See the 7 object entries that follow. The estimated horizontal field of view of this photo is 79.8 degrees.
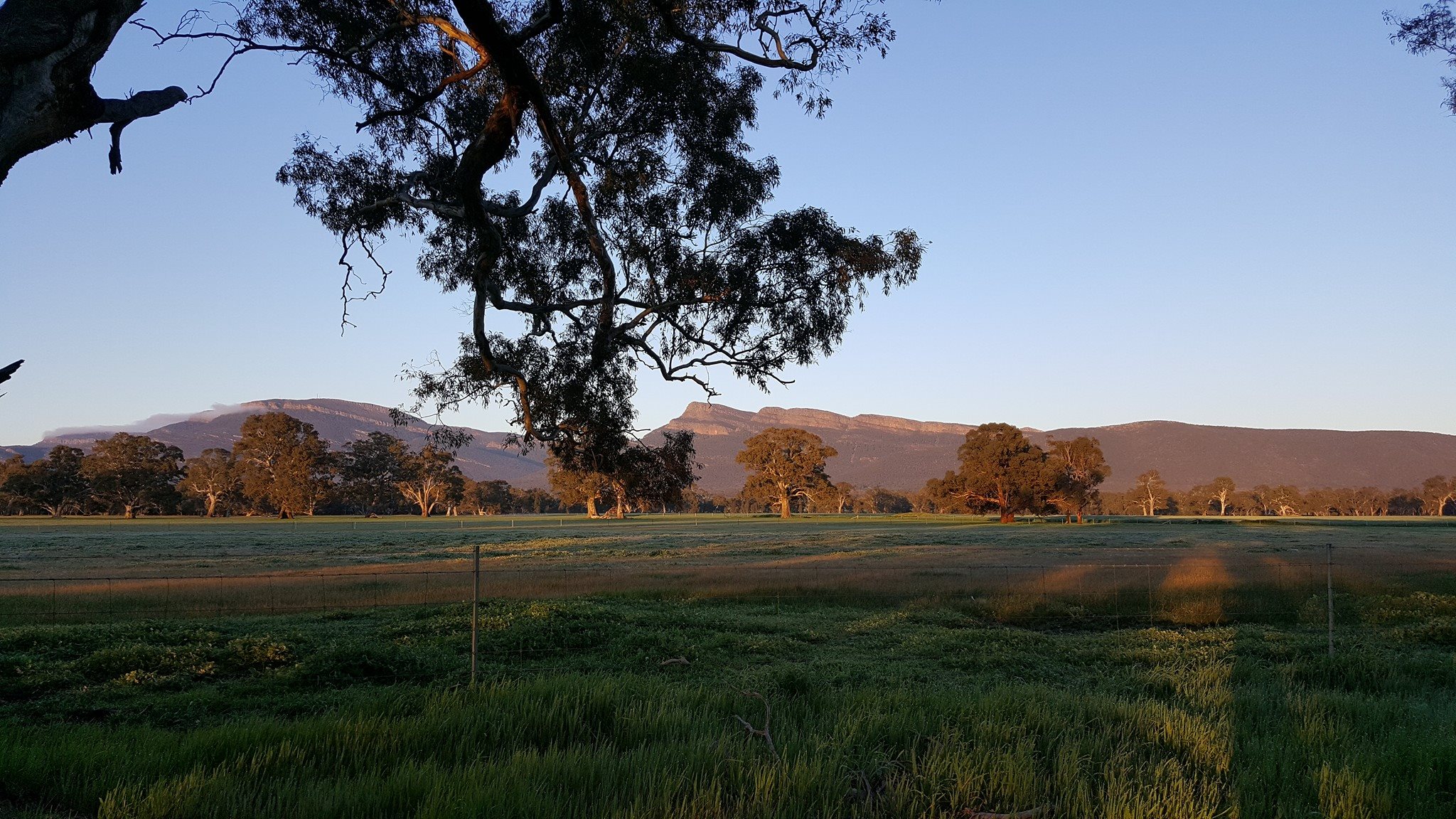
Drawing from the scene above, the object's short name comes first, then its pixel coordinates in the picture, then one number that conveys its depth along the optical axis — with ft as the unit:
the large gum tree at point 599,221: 48.24
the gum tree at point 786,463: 379.76
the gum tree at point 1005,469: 293.64
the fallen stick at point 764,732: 21.70
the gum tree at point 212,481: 343.67
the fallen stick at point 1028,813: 18.16
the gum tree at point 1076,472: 299.17
